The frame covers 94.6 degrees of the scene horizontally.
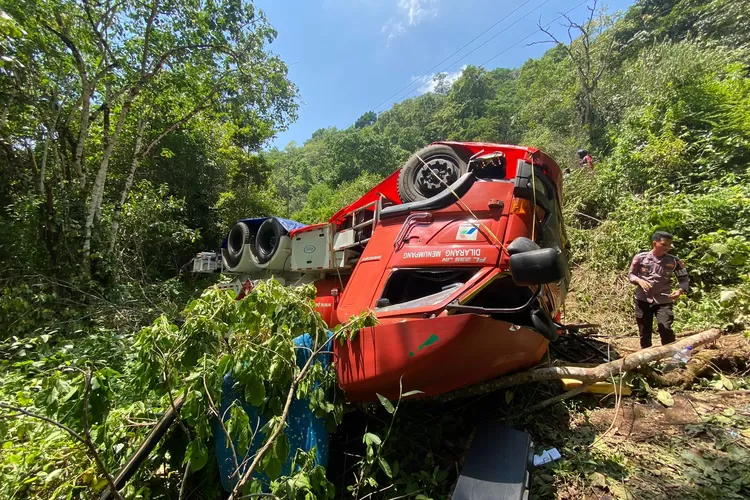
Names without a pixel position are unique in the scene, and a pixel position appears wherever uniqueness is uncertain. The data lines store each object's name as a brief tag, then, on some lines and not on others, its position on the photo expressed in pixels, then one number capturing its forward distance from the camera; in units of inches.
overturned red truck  78.9
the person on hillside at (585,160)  346.3
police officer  143.3
